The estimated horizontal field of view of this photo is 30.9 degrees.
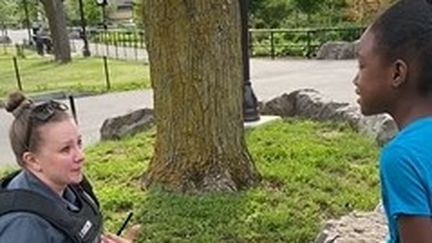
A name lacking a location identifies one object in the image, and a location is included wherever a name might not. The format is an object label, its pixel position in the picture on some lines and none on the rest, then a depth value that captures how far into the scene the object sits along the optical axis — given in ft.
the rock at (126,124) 32.73
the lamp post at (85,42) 105.96
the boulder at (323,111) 25.93
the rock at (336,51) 69.87
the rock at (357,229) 12.80
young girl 5.76
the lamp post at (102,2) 107.53
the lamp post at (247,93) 31.24
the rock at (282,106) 34.53
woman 7.49
